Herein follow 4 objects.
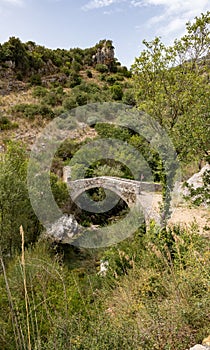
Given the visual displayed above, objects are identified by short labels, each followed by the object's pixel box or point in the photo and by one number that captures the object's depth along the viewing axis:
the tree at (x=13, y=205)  9.55
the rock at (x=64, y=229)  12.46
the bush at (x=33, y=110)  24.67
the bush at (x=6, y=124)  22.44
